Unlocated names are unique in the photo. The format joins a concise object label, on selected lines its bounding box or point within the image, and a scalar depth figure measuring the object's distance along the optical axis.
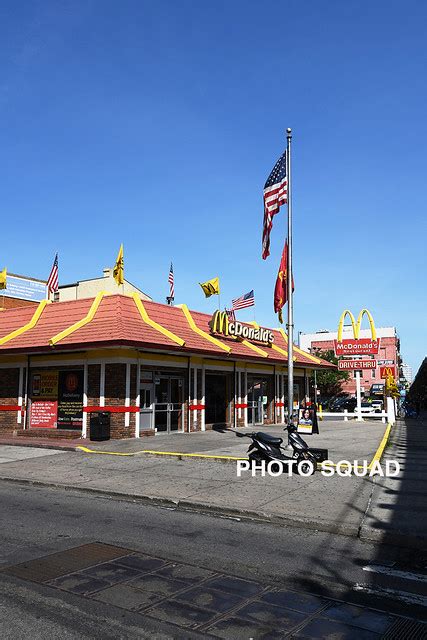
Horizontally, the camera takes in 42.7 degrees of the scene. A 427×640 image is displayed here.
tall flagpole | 15.28
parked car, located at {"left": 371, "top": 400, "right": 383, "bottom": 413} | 47.67
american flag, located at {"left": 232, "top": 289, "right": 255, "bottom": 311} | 28.61
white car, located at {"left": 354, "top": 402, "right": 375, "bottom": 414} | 44.91
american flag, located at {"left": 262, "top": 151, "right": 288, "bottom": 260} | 16.58
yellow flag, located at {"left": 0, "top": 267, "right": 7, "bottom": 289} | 33.72
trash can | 19.08
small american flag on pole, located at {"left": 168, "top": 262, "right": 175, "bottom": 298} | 31.97
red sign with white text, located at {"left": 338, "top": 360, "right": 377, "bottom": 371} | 34.12
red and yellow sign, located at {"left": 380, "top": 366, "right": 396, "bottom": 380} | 45.59
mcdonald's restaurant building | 20.22
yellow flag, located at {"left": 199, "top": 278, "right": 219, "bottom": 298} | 28.88
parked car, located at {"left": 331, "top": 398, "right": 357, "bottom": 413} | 56.91
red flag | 16.84
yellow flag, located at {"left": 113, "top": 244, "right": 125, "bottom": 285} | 25.05
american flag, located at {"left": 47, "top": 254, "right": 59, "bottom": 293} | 29.22
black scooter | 12.36
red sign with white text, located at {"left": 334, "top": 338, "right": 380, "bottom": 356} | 33.69
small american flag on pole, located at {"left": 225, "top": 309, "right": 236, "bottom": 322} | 28.39
